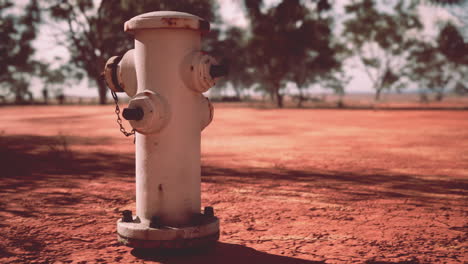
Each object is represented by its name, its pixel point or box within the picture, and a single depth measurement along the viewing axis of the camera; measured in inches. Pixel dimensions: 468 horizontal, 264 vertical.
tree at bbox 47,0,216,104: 1083.3
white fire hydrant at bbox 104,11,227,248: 144.3
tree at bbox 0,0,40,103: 1150.2
